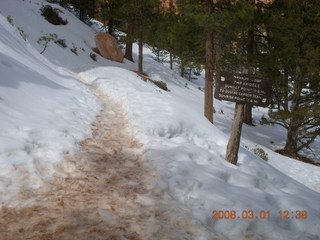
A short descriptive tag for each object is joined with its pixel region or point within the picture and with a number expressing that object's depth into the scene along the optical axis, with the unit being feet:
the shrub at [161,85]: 56.29
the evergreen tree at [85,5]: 79.41
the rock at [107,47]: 66.08
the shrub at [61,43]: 55.11
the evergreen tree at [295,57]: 40.22
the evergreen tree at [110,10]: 70.44
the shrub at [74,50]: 56.44
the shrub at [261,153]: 33.64
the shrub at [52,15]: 63.10
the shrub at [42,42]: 48.06
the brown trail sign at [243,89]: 18.49
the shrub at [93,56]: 59.26
